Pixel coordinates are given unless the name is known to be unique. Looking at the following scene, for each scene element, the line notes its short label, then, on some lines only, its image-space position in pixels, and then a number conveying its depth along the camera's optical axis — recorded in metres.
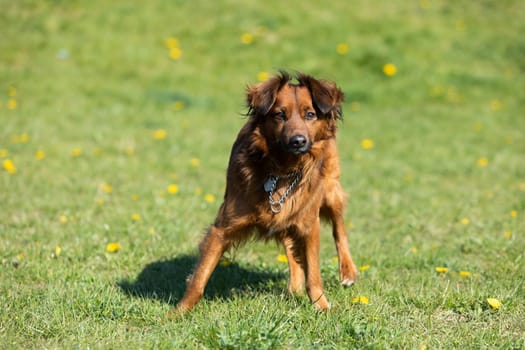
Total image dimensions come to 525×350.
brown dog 7.82
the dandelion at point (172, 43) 26.03
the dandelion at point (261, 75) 23.95
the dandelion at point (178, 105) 21.47
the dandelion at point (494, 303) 7.94
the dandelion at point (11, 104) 20.06
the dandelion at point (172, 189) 13.82
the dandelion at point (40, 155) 15.52
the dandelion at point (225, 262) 10.12
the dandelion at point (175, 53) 25.42
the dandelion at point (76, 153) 16.11
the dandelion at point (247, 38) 26.67
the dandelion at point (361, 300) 8.08
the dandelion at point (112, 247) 10.13
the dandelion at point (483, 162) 17.14
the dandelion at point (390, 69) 24.72
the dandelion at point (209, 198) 13.34
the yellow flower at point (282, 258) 10.47
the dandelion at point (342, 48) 25.95
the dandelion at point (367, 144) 18.75
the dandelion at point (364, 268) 9.79
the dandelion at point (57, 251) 9.82
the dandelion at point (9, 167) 14.27
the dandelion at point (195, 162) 16.16
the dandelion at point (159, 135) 18.27
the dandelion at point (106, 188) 13.61
